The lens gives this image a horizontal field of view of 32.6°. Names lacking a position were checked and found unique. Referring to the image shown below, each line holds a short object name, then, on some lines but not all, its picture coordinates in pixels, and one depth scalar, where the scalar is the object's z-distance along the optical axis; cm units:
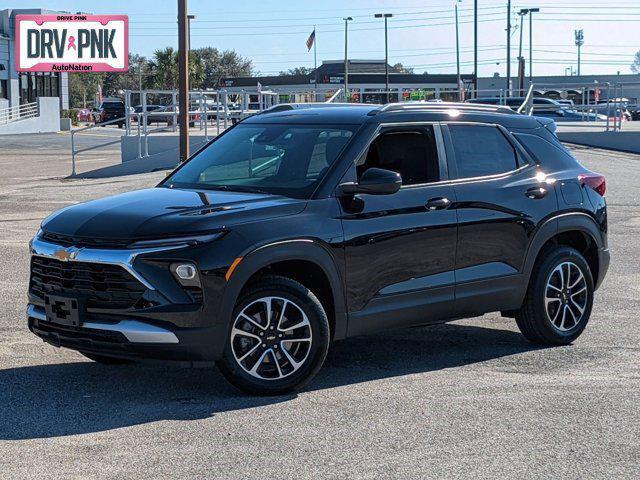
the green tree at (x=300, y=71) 16888
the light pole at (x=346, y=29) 9074
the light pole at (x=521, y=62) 6494
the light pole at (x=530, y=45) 9900
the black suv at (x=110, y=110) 6881
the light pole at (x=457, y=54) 7582
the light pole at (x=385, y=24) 9025
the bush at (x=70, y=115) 7738
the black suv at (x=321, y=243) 613
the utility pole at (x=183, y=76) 2161
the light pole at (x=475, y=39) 6675
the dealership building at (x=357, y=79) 9598
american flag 8512
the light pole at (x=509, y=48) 6721
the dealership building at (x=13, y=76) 7150
